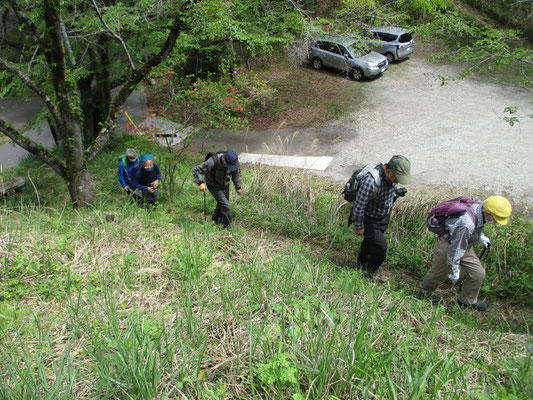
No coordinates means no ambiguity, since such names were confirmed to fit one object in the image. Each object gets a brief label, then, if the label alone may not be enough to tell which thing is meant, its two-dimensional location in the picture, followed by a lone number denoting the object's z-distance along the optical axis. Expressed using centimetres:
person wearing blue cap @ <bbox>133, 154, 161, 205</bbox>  634
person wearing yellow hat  397
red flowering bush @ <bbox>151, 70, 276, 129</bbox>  868
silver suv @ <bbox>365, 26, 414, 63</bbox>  1667
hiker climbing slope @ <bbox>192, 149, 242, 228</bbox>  568
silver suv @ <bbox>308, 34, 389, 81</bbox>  1569
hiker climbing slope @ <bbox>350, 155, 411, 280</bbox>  440
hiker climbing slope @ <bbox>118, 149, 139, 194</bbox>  641
